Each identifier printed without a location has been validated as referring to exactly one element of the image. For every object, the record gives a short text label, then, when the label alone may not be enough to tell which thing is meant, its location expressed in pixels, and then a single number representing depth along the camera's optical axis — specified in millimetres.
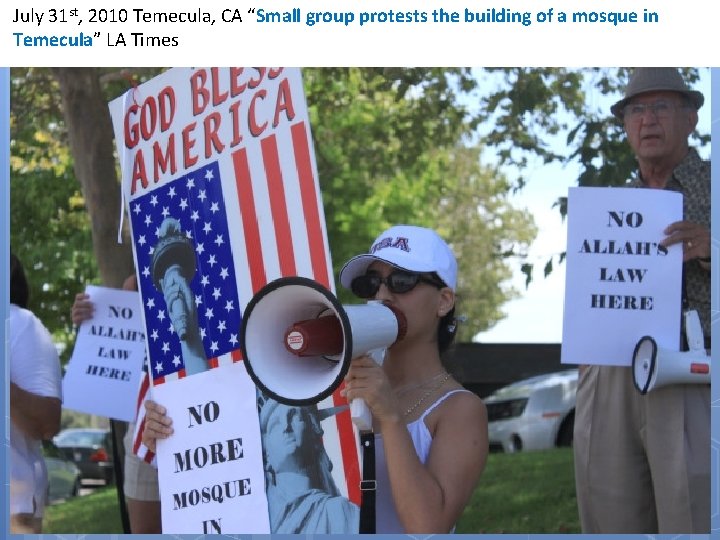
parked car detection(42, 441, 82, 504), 15003
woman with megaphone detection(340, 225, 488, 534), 2736
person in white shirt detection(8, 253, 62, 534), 4340
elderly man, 4328
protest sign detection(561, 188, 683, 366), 4398
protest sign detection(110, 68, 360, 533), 3588
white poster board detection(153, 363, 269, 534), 3562
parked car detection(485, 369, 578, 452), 13523
